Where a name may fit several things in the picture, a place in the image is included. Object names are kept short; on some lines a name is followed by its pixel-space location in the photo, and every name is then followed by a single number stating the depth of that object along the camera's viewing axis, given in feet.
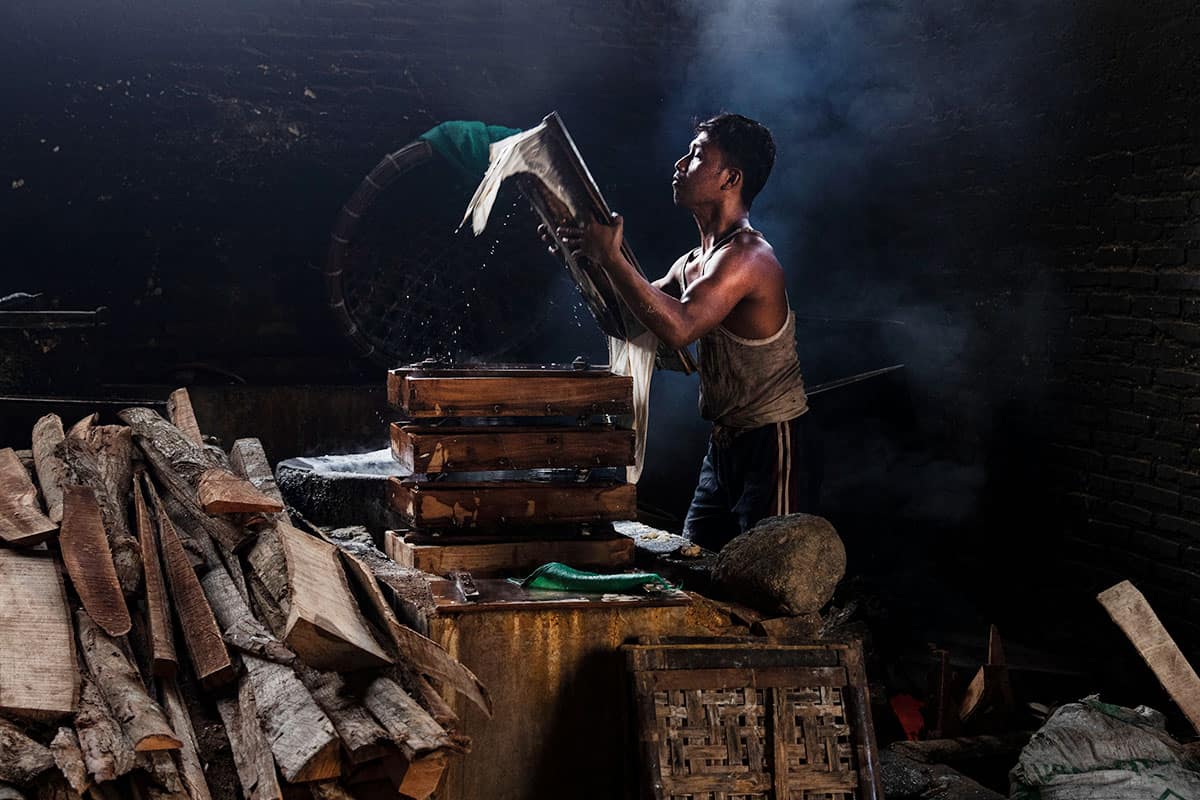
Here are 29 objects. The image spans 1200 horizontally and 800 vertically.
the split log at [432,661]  8.54
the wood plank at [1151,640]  13.57
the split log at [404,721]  7.55
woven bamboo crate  10.34
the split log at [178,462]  10.59
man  14.16
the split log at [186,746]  7.62
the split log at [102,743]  7.27
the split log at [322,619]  8.00
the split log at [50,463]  11.00
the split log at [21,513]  9.78
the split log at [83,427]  13.41
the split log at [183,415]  14.14
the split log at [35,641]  7.81
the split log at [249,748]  7.57
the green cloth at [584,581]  11.26
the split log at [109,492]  9.78
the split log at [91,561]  8.86
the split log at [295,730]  7.54
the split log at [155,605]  8.55
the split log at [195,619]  8.68
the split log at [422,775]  7.70
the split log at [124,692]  7.54
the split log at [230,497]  10.02
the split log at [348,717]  7.63
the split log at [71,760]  7.22
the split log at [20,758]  7.29
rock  11.98
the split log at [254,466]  12.01
